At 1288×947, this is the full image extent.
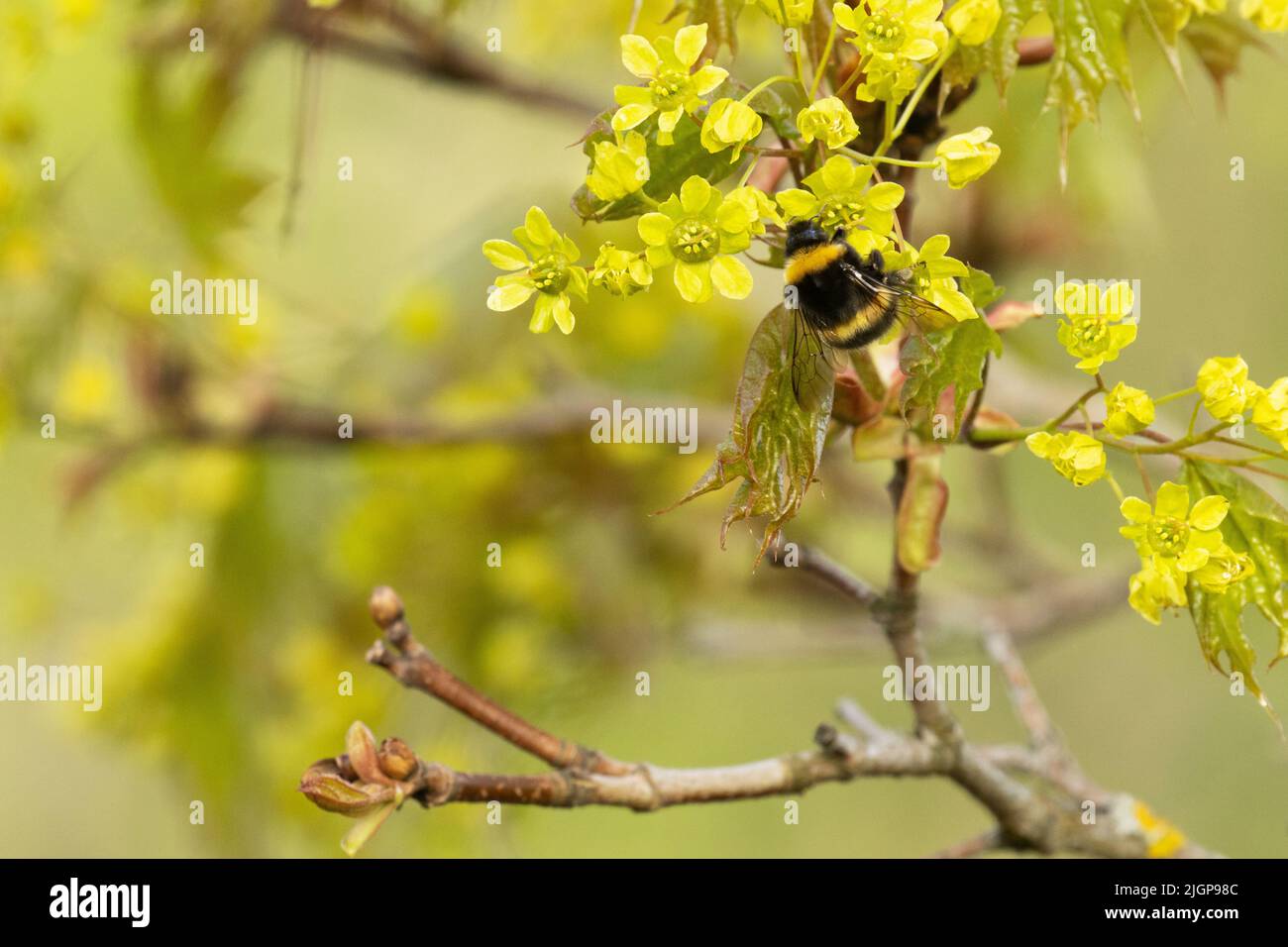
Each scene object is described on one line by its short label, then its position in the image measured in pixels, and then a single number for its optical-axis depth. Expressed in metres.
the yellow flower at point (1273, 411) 0.43
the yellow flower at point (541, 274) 0.43
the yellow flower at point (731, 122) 0.42
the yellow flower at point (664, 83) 0.42
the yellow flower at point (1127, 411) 0.43
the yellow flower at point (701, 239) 0.43
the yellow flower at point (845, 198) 0.42
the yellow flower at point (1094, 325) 0.43
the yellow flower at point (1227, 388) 0.44
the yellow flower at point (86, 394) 0.74
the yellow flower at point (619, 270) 0.43
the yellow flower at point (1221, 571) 0.43
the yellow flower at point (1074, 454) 0.43
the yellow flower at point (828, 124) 0.42
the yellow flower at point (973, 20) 0.43
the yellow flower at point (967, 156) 0.43
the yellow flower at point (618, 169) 0.43
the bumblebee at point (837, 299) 0.44
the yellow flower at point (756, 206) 0.43
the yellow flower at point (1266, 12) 0.43
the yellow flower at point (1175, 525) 0.43
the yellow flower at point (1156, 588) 0.43
